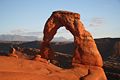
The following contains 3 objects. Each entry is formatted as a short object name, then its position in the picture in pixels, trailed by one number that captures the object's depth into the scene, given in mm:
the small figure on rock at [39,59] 23291
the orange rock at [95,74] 21803
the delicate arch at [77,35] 27016
